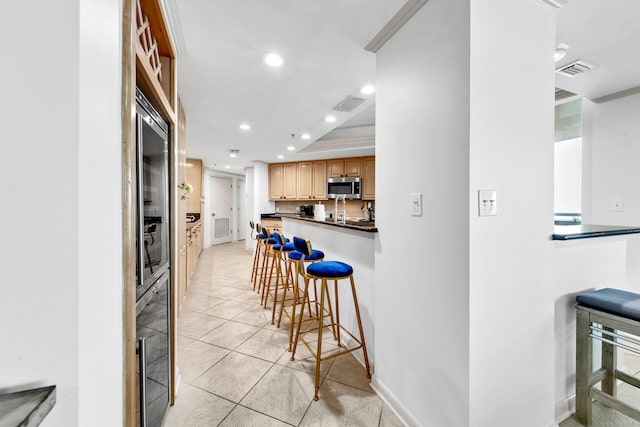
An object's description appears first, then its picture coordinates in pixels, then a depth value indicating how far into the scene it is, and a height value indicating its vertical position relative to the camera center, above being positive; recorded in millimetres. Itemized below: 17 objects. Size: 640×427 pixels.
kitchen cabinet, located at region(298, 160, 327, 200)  6027 +771
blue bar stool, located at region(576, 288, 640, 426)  1240 -714
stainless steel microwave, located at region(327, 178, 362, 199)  5496 +540
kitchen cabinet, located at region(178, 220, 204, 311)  2818 -651
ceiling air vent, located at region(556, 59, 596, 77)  1978 +1162
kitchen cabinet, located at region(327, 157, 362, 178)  5621 +1003
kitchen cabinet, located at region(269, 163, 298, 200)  6418 +805
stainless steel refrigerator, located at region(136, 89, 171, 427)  1006 -233
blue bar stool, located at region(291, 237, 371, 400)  1677 -439
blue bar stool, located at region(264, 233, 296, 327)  2661 -416
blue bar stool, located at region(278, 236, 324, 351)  2090 -434
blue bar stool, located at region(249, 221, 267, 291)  3549 -412
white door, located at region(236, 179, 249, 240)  9195 -79
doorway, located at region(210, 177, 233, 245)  7898 +89
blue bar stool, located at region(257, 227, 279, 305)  3052 -377
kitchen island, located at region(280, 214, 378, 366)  1873 -411
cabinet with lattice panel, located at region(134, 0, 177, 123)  1043 +837
